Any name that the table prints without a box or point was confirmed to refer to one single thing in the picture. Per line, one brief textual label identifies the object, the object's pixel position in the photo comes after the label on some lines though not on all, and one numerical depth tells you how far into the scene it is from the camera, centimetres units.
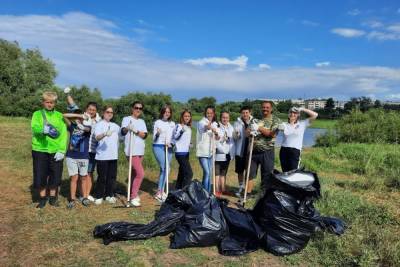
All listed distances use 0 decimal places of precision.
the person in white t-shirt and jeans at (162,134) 632
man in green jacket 545
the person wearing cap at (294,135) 634
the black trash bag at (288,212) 435
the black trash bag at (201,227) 440
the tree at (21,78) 2964
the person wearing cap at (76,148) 576
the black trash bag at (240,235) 430
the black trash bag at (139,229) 446
